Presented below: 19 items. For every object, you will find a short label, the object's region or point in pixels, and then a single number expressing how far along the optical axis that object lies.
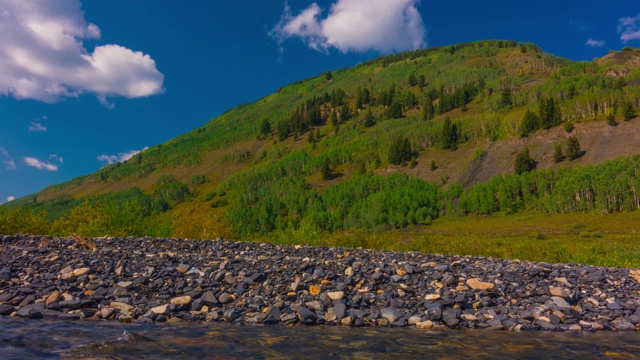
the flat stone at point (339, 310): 10.71
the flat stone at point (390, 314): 10.59
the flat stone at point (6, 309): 10.08
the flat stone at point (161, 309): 10.41
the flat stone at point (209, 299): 11.25
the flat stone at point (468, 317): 10.66
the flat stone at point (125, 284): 12.17
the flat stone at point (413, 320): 10.45
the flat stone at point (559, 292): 12.44
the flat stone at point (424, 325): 10.27
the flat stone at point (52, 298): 10.73
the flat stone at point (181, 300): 11.05
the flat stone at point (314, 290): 12.30
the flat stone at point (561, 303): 11.56
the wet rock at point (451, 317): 10.39
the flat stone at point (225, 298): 11.48
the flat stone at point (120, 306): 10.63
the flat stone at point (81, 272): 13.19
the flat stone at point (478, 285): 12.70
